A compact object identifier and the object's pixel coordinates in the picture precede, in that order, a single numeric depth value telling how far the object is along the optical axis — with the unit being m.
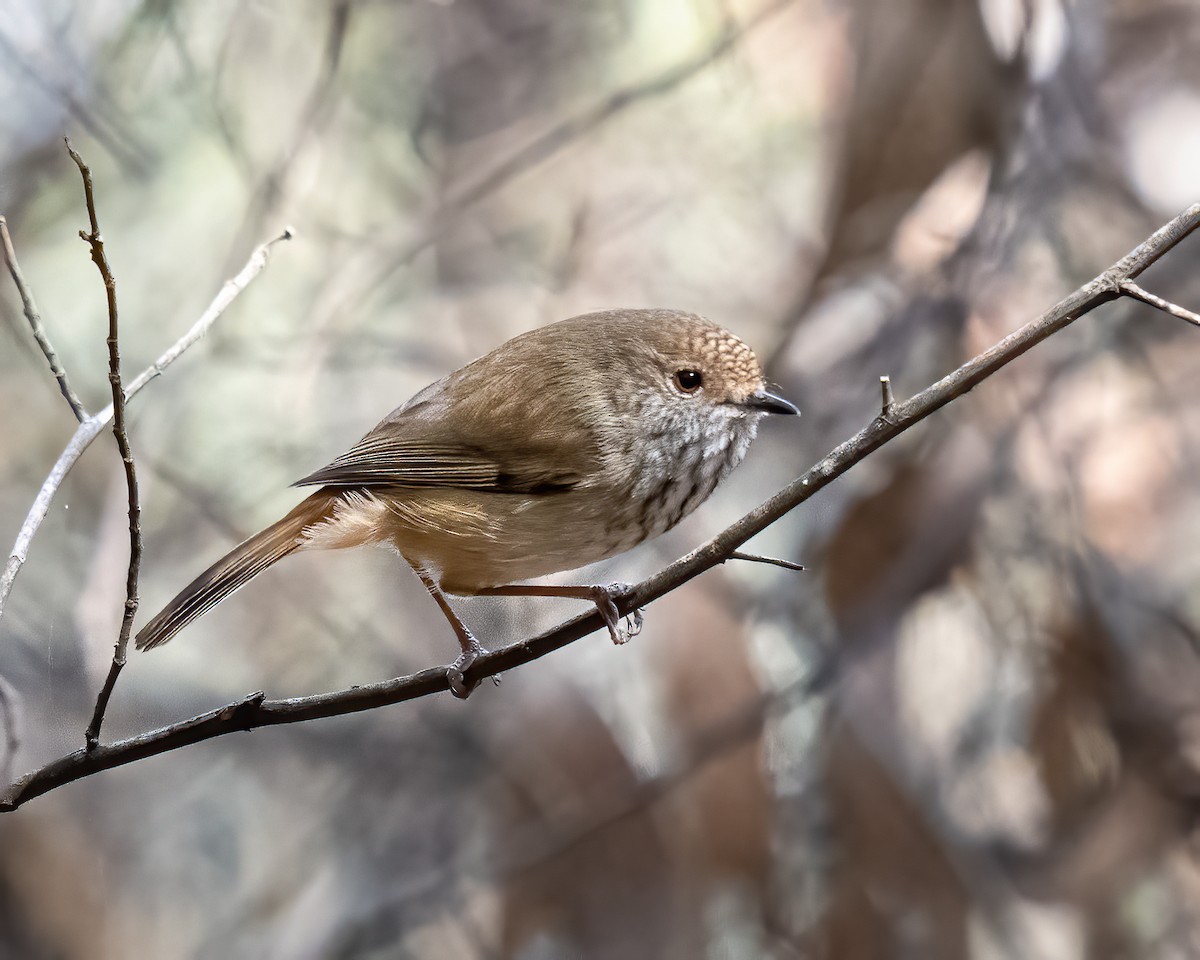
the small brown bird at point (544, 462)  2.60
